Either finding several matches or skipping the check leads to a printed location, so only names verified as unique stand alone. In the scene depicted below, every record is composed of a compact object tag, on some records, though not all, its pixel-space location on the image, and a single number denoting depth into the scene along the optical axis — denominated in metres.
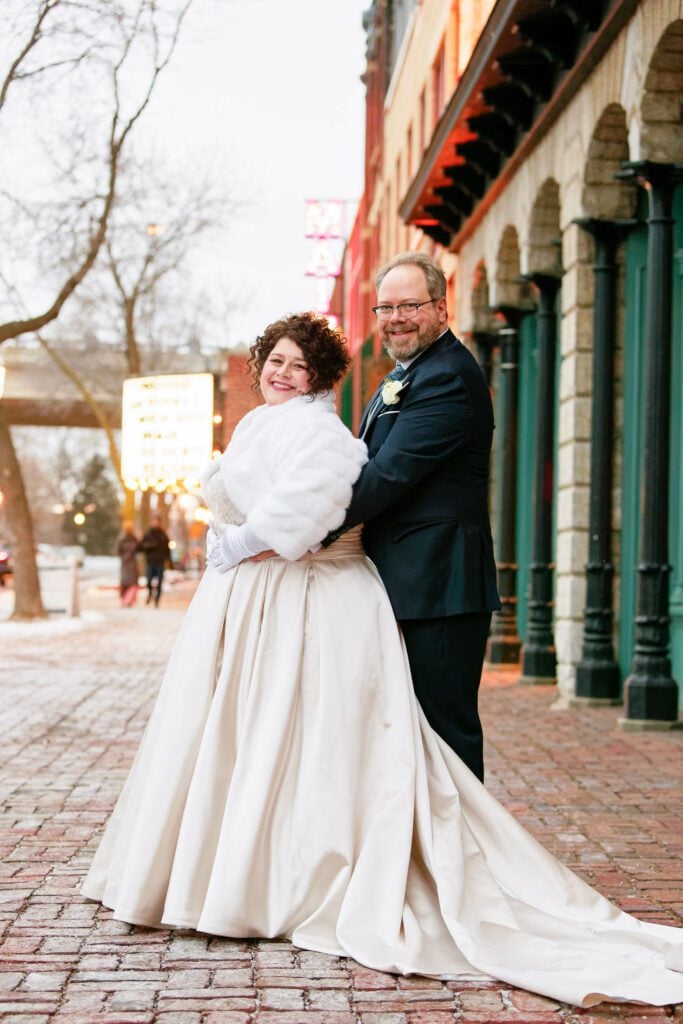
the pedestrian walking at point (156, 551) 33.25
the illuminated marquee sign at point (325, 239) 49.66
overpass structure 49.62
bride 4.54
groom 4.84
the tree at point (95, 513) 114.50
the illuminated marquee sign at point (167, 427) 27.84
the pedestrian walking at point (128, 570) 32.88
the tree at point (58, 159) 16.66
